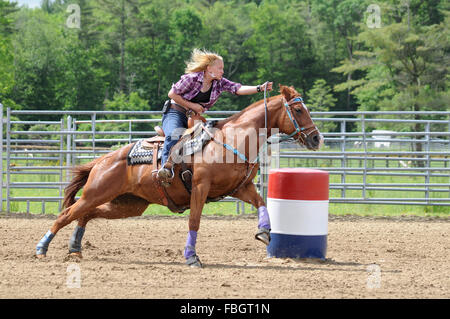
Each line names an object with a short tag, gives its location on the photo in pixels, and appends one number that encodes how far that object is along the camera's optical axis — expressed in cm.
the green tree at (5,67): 3659
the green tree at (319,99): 4931
